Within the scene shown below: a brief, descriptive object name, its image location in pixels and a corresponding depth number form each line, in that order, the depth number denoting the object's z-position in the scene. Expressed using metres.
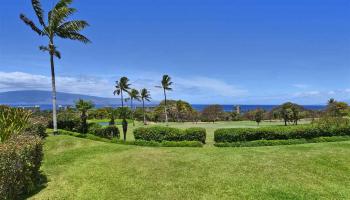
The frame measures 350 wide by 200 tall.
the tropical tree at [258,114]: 59.78
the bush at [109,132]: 32.41
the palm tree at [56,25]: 27.08
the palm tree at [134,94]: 87.71
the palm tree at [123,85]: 85.56
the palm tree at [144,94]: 86.00
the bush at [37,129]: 20.13
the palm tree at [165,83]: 75.06
